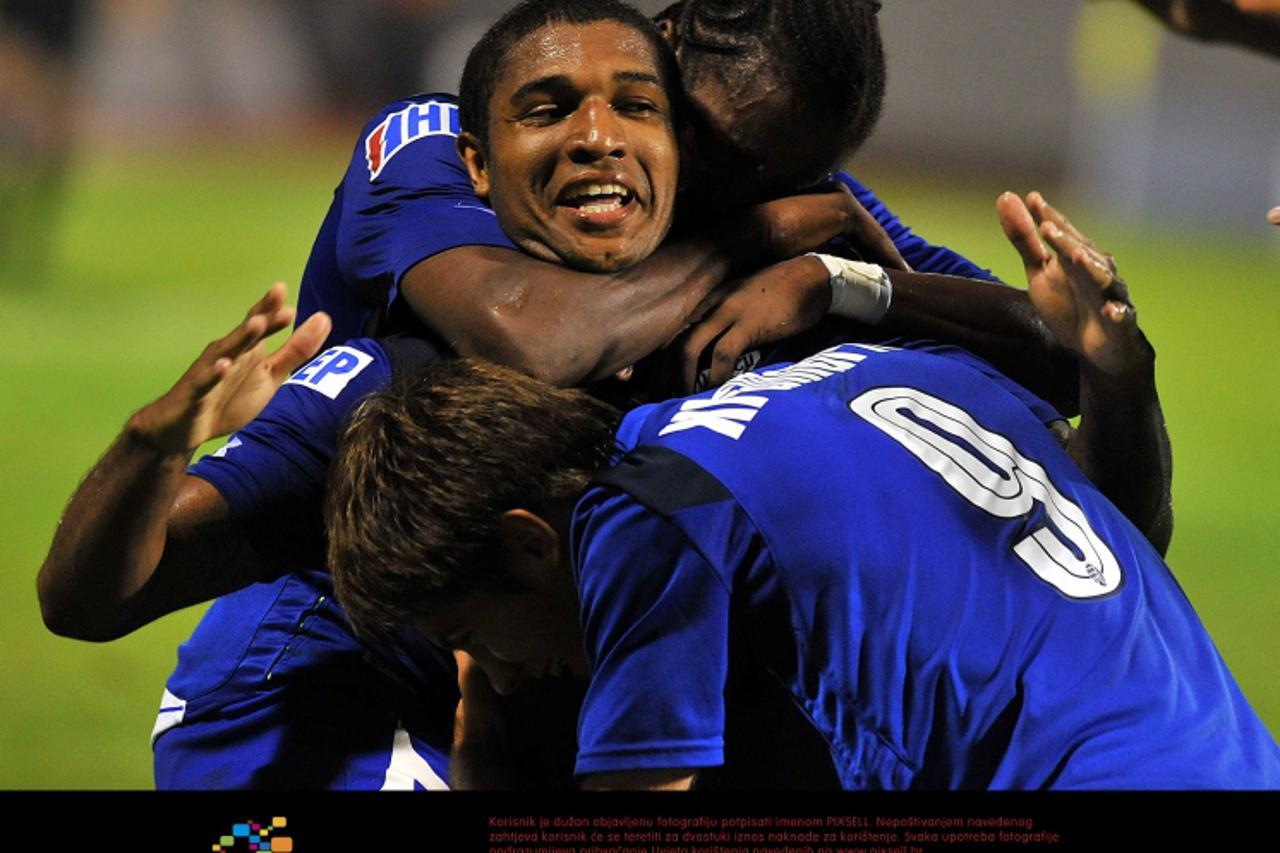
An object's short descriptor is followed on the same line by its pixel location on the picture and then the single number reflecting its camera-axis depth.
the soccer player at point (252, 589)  10.47
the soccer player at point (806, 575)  10.33
